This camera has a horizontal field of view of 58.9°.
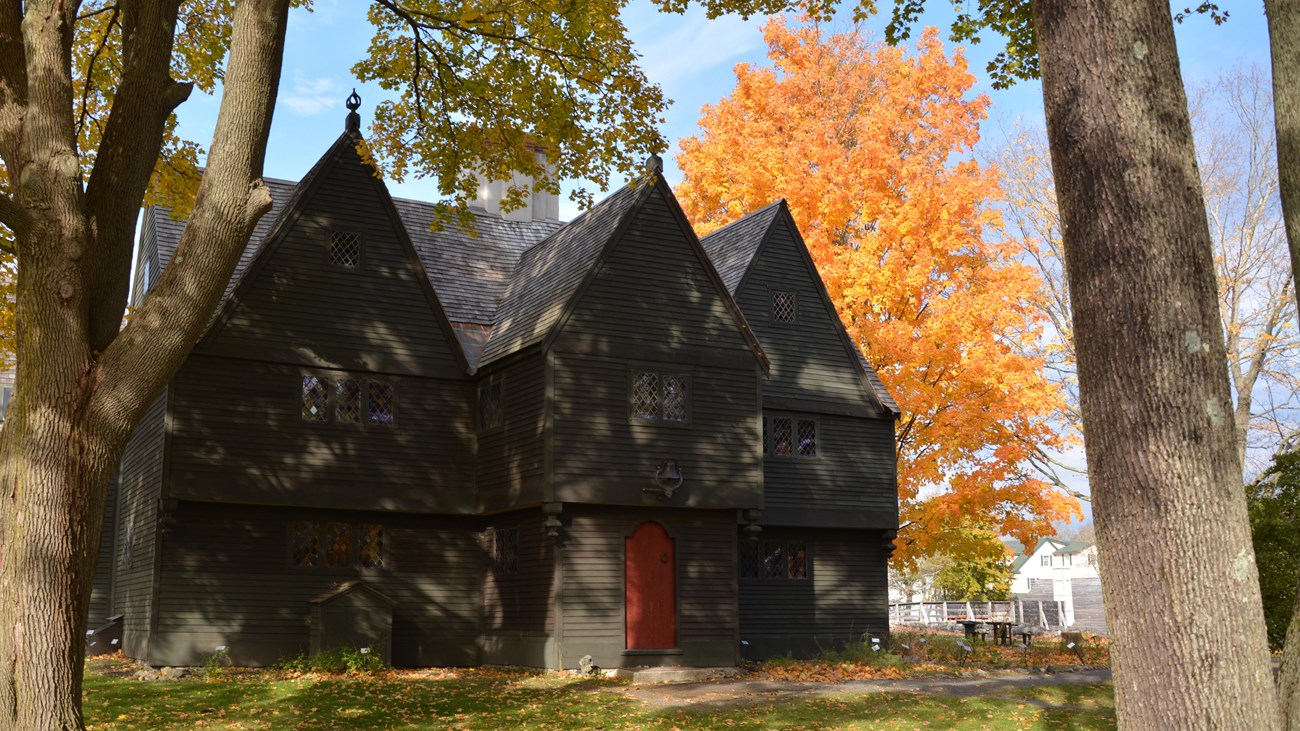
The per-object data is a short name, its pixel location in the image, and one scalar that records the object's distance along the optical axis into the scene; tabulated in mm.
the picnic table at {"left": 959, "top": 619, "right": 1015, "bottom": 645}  30591
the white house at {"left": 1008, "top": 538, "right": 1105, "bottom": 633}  79150
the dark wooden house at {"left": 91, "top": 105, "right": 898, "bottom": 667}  21438
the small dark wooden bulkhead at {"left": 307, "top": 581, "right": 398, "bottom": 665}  21266
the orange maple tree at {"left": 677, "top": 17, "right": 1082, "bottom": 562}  27391
